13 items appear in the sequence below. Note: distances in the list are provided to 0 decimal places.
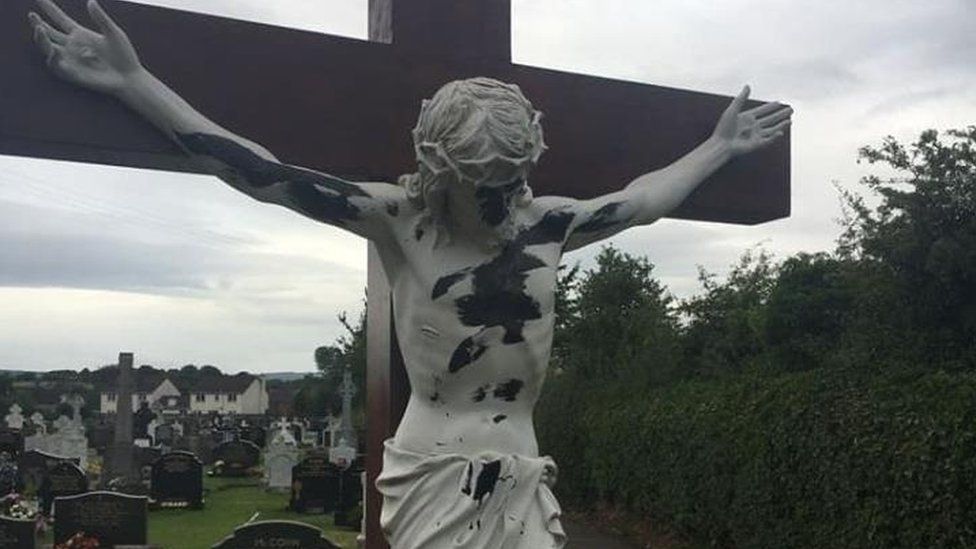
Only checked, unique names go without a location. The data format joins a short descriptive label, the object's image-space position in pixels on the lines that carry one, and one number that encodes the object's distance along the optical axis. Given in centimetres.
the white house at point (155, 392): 6144
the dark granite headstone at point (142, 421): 3141
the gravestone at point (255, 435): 3450
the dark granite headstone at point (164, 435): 3016
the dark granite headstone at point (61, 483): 1762
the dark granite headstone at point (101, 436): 2911
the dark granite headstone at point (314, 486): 1886
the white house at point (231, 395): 8062
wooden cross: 286
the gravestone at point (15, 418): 3227
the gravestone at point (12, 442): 2342
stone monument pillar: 2164
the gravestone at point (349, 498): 1717
